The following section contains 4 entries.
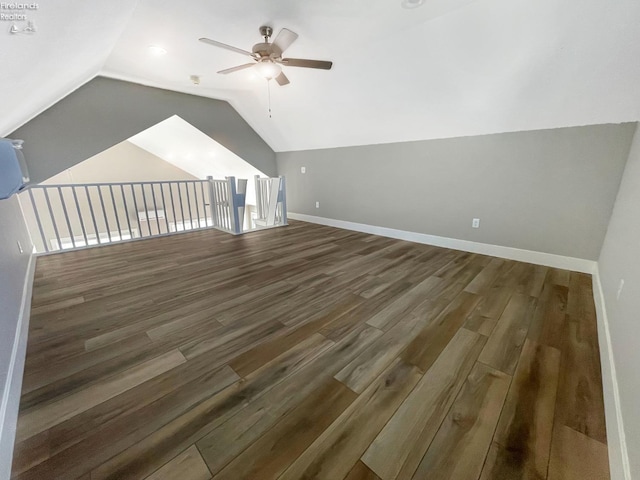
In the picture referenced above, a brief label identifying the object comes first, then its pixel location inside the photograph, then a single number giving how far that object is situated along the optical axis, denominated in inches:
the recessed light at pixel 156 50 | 114.6
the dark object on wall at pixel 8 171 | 36.1
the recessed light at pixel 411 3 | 80.7
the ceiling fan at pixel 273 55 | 93.1
